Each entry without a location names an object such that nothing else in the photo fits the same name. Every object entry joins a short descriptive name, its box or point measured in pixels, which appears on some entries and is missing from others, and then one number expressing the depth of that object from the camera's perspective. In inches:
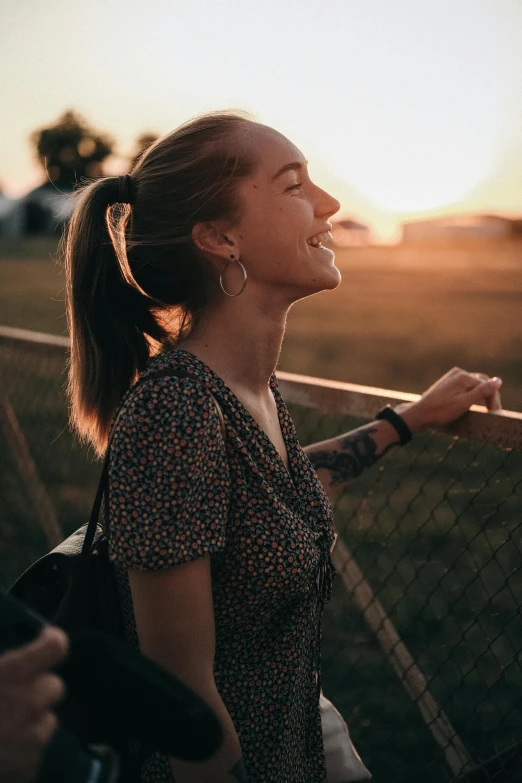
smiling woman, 61.3
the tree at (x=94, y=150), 3001.7
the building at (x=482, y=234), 2437.3
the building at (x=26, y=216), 3491.6
